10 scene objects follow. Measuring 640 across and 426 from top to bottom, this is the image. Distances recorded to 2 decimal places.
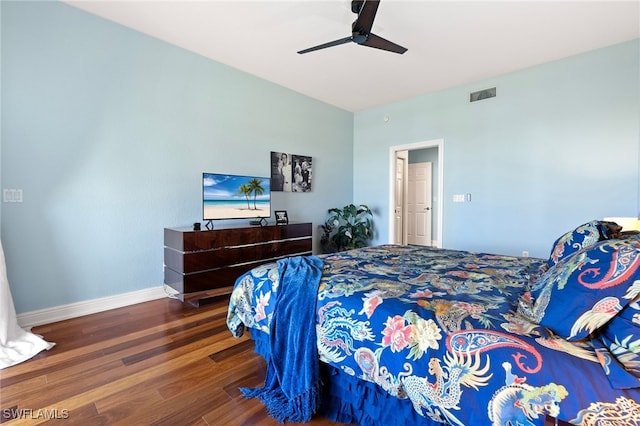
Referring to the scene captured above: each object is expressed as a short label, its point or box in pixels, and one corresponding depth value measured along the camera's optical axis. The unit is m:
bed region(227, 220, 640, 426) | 0.89
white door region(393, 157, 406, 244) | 5.51
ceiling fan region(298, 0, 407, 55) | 2.13
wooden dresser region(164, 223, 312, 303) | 2.96
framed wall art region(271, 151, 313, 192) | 4.41
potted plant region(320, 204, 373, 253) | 5.12
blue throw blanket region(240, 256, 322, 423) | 1.44
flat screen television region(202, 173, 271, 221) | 3.27
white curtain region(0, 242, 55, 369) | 2.00
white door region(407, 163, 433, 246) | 6.84
